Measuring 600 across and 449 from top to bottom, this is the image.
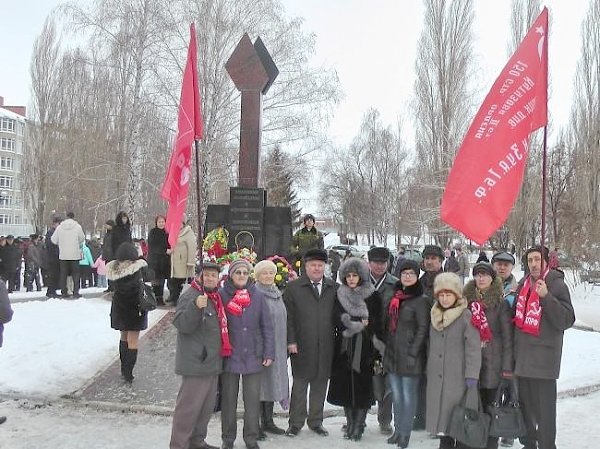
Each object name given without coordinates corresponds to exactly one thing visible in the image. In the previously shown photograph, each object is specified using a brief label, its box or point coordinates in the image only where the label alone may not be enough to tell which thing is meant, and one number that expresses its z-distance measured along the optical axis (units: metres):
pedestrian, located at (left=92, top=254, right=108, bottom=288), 14.67
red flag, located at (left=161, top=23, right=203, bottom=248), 4.94
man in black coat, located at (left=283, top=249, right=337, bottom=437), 5.14
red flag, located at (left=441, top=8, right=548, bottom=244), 4.52
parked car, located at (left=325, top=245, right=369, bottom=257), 32.36
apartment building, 68.88
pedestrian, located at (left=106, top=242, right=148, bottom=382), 6.29
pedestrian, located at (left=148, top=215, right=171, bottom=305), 10.19
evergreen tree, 19.30
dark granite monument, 10.86
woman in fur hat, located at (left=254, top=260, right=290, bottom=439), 5.02
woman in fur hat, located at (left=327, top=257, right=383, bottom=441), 5.03
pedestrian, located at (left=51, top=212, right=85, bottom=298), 11.12
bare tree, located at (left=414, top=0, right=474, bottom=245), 30.56
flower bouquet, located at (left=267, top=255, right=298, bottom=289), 8.66
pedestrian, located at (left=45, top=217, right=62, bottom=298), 11.59
